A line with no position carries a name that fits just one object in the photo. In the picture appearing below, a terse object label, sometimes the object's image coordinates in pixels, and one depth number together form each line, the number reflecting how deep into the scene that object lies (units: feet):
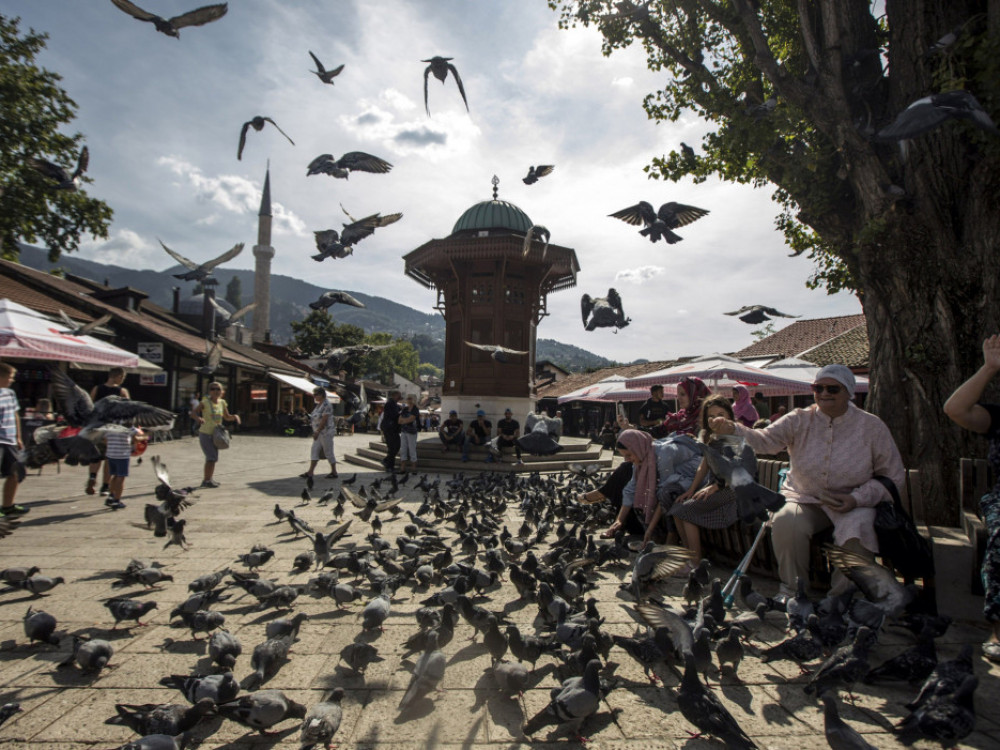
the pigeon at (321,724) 6.64
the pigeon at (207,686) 7.19
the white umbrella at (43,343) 25.54
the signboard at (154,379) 71.15
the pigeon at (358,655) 8.72
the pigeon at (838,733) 6.10
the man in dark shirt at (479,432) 46.21
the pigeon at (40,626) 9.23
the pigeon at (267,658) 8.16
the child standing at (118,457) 23.00
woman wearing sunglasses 11.54
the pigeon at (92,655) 8.50
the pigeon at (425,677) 7.88
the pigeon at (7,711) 6.97
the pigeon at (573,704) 7.02
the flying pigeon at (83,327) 40.72
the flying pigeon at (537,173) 36.40
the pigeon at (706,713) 6.40
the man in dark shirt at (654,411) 32.83
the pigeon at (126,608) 10.05
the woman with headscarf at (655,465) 16.28
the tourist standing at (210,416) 27.96
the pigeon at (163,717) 6.54
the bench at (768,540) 12.50
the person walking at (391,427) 38.93
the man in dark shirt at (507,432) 44.37
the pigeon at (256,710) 6.82
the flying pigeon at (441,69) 26.38
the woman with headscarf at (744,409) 25.55
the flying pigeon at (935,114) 14.24
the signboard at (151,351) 71.51
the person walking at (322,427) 33.81
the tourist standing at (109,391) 24.31
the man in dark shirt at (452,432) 46.76
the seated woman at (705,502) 13.53
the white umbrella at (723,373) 37.02
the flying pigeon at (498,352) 46.14
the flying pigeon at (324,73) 26.18
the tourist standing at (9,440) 19.08
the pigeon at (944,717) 6.47
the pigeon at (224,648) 8.43
